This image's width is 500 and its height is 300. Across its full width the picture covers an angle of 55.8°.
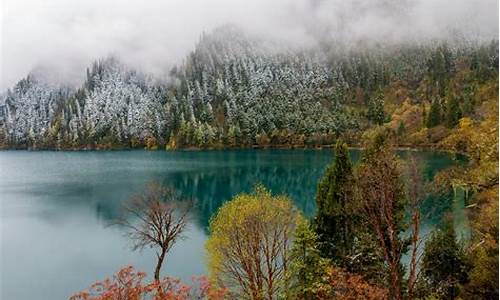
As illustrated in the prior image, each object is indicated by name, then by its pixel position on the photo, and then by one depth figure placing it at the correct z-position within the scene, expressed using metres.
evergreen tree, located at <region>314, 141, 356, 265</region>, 27.62
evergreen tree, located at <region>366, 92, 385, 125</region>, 184.25
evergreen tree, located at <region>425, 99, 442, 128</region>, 134.25
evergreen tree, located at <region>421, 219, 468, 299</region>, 23.00
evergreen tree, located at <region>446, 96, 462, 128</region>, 124.09
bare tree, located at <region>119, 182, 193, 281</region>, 30.97
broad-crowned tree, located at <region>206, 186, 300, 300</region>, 23.92
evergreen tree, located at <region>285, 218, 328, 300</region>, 23.25
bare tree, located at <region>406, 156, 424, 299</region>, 16.23
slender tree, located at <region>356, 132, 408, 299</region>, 16.33
